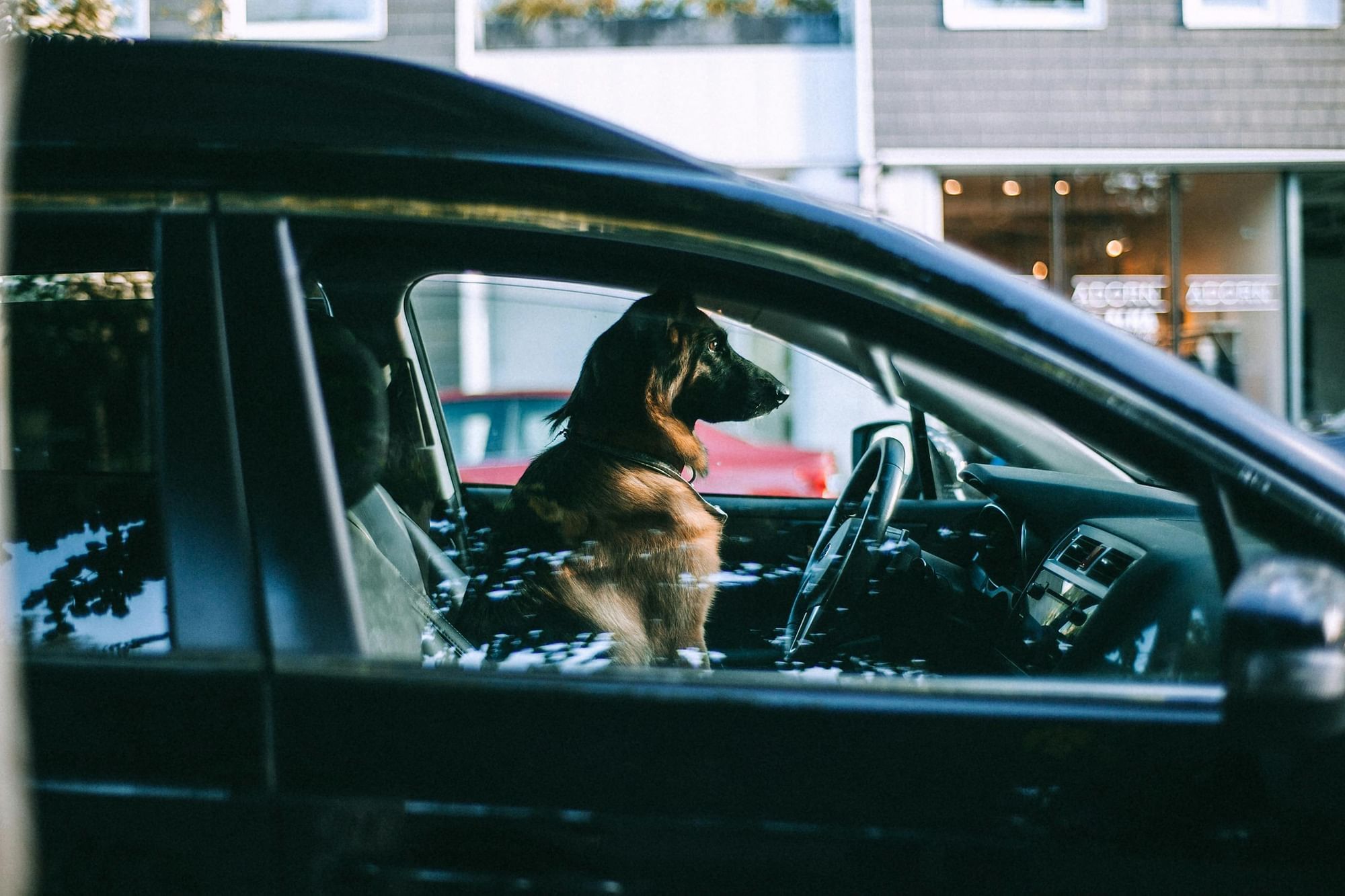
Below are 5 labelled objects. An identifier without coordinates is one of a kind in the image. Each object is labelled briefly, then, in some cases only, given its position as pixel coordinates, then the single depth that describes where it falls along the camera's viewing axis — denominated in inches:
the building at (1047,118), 392.2
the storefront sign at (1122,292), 409.7
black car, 40.4
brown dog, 63.7
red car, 106.4
